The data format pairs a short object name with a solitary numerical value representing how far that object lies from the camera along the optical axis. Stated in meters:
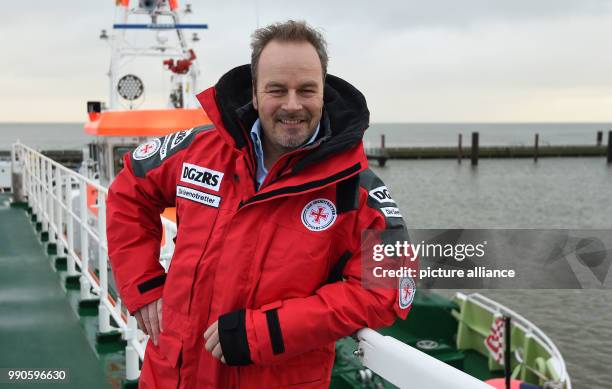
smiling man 1.71
